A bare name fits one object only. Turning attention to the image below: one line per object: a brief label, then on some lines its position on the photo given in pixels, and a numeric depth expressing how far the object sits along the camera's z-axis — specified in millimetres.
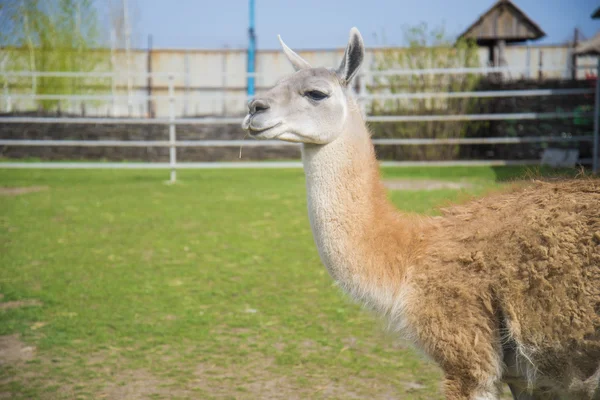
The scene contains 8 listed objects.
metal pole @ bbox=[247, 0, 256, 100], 24206
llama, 2418
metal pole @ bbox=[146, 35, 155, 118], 26969
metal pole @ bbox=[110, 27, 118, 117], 23625
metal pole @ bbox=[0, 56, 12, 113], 18806
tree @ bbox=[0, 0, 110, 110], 19891
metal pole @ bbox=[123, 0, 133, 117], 25206
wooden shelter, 18203
